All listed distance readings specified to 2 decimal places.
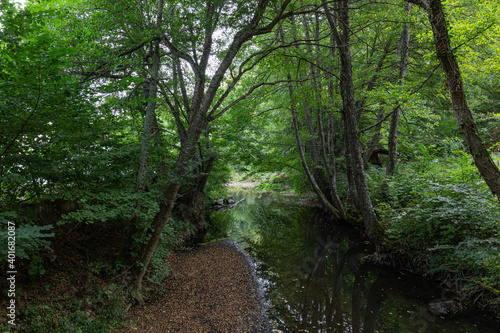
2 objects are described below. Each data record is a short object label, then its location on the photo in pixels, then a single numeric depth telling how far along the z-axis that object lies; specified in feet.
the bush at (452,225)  14.49
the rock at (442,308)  14.73
